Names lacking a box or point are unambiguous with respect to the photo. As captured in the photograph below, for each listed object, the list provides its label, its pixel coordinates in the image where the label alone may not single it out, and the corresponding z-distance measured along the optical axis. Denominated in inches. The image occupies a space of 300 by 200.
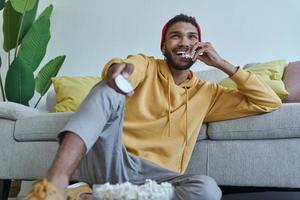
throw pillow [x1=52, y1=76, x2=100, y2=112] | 79.0
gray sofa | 55.0
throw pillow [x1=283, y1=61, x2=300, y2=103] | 72.9
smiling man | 45.8
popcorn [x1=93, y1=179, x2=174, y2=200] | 43.1
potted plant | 98.1
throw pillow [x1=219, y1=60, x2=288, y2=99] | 69.5
